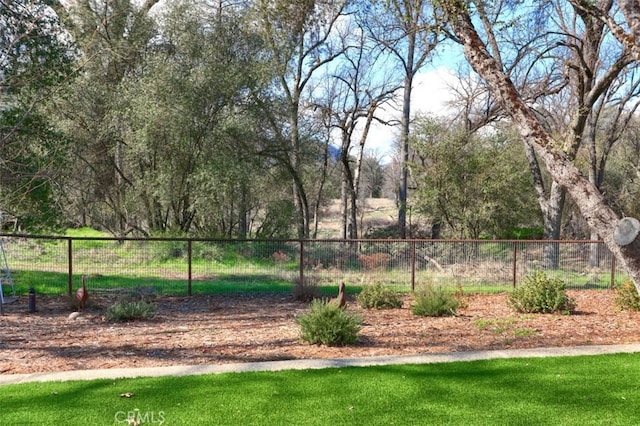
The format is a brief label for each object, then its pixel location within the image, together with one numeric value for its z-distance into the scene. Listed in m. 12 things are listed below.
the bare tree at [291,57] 23.16
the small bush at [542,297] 10.83
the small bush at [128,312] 10.12
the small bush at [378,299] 11.71
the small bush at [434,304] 10.61
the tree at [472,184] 22.28
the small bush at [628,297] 10.73
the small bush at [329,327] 7.92
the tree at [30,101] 10.60
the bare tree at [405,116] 26.11
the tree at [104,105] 21.16
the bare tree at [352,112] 32.75
